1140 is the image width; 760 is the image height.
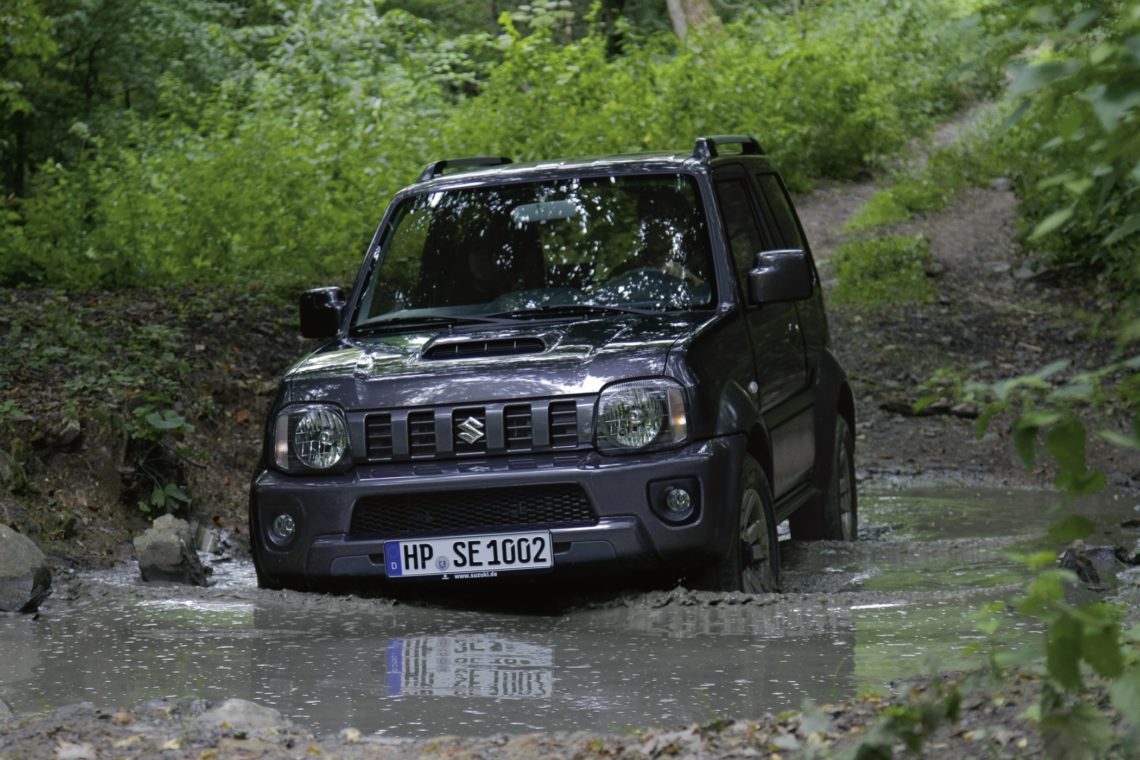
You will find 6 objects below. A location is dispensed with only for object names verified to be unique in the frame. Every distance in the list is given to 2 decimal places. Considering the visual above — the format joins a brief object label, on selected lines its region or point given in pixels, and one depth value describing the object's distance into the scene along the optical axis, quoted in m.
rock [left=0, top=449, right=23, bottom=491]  17.05
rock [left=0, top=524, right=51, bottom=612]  13.51
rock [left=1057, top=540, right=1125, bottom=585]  13.82
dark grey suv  12.32
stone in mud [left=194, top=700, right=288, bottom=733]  9.39
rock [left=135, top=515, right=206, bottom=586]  15.48
